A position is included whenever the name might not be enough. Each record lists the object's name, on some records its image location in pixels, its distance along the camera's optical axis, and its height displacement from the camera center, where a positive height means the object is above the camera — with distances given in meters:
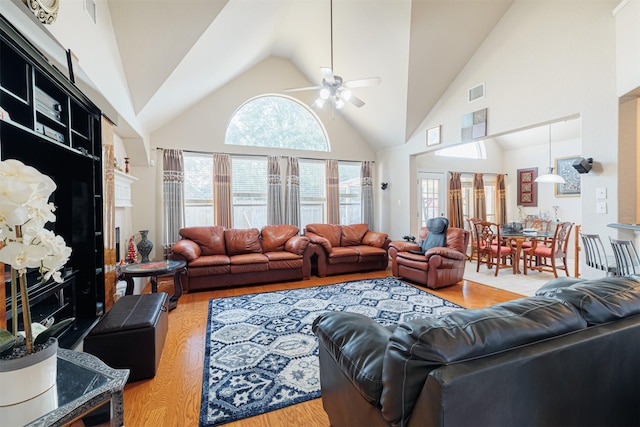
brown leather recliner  4.17 -0.83
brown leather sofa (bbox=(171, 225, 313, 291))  4.15 -0.71
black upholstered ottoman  1.94 -0.90
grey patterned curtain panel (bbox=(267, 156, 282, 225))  5.62 +0.44
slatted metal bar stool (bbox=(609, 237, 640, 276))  2.53 -0.48
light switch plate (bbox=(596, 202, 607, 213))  3.04 +0.00
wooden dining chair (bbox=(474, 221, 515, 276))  5.36 -0.76
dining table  4.98 -0.52
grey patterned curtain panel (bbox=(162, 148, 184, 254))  4.91 +0.34
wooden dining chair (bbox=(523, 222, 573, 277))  4.80 -0.78
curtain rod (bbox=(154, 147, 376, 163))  5.17 +1.17
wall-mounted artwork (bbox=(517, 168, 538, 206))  7.17 +0.55
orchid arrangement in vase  0.79 -0.06
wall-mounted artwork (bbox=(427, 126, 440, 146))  4.98 +1.36
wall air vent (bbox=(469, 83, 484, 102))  4.27 +1.84
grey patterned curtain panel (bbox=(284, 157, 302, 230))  5.76 +0.38
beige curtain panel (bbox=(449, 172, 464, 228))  6.99 +0.18
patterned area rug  1.85 -1.21
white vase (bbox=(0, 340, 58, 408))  0.84 -0.51
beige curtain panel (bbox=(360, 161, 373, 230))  6.48 +0.35
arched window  5.62 +1.85
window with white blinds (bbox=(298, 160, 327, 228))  6.09 +0.43
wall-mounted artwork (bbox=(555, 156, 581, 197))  6.34 +0.67
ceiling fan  3.53 +1.64
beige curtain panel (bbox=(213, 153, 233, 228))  5.30 +0.47
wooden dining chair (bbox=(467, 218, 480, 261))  6.36 -0.89
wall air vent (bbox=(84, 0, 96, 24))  2.38 +1.83
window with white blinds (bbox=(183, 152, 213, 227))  5.24 +0.47
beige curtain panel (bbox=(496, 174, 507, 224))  7.62 +0.21
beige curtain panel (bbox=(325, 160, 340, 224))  6.14 +0.45
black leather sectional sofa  0.80 -0.52
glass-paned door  6.88 +0.35
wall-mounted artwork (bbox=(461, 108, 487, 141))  4.21 +1.32
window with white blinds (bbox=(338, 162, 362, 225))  6.48 +0.43
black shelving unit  1.59 +0.48
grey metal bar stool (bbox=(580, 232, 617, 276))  2.88 -0.51
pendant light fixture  5.33 +0.57
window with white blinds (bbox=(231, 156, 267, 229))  5.58 +0.45
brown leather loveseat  4.94 -0.71
